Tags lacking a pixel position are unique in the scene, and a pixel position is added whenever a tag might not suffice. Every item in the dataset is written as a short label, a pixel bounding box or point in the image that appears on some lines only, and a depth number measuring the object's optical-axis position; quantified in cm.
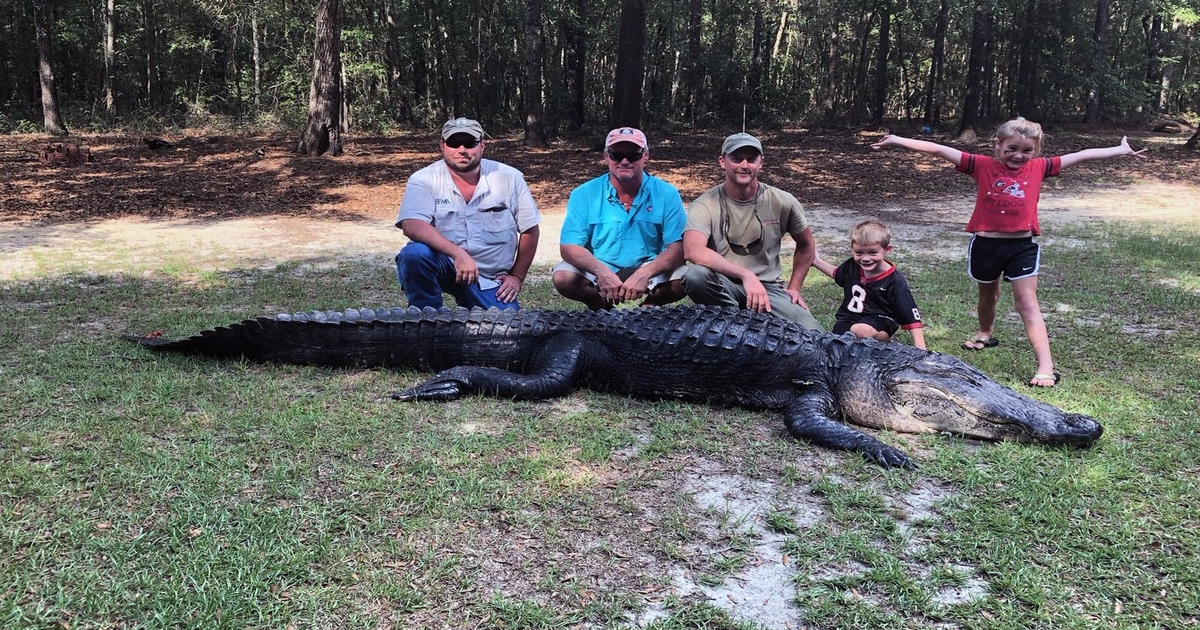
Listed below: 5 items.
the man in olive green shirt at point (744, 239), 433
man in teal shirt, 454
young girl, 421
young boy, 418
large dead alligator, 332
